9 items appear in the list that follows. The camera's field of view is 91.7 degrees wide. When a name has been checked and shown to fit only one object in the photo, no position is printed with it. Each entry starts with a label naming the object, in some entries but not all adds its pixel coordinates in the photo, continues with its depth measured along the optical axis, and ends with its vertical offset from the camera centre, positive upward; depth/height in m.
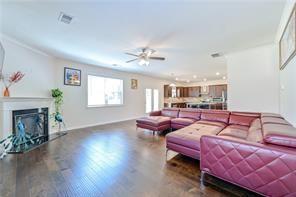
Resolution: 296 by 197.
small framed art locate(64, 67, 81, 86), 5.30 +0.82
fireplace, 3.48 -0.70
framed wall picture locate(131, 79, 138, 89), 8.06 +0.82
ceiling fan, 4.04 +1.23
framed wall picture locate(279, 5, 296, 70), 2.01 +0.95
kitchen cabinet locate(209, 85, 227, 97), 10.69 +0.60
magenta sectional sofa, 1.45 -0.73
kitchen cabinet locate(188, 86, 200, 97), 12.27 +0.59
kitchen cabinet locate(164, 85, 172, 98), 10.69 +0.52
